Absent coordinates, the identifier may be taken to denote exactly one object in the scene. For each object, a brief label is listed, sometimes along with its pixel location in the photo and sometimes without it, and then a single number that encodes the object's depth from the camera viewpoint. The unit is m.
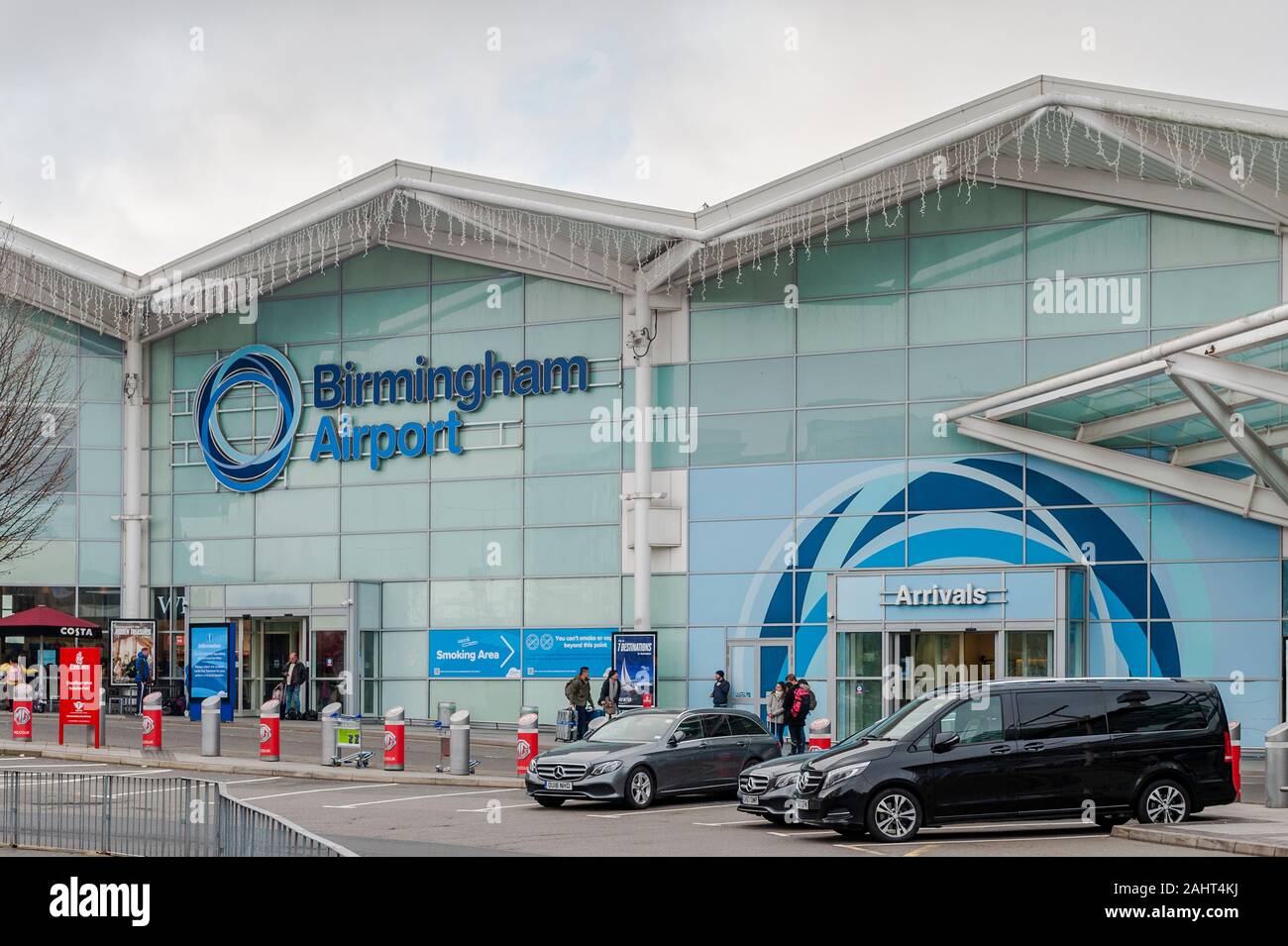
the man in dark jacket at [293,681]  37.56
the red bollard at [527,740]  25.45
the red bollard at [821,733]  24.22
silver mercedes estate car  20.86
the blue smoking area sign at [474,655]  36.75
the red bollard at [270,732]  27.20
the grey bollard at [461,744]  25.83
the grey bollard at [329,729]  26.83
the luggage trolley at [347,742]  26.91
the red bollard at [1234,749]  17.96
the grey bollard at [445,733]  26.75
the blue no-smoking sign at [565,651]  35.75
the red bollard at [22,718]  30.47
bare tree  38.53
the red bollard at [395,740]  26.02
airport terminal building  29.91
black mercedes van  16.39
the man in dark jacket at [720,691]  32.22
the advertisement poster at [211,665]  38.50
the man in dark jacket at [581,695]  31.70
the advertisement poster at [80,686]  29.17
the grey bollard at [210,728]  28.05
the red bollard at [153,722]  28.75
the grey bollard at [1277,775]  19.50
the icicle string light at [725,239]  28.41
